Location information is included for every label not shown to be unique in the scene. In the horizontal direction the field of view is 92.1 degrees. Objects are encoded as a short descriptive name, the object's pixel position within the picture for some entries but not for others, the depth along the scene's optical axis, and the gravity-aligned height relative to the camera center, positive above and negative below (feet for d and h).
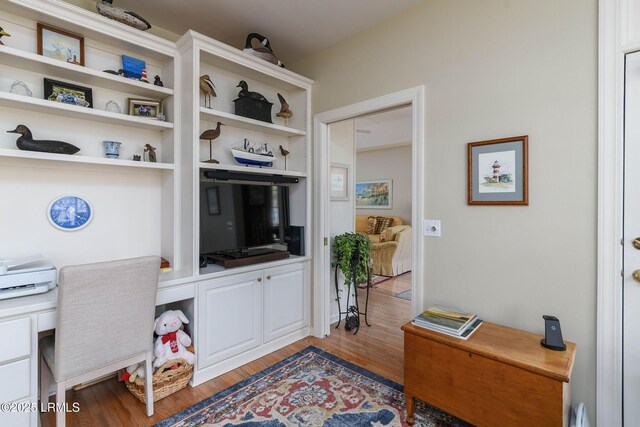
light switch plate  7.10 -0.41
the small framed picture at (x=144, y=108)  7.51 +2.52
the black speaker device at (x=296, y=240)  9.91 -0.98
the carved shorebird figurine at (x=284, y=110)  9.77 +3.20
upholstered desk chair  5.16 -2.05
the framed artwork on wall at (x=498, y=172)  5.95 +0.78
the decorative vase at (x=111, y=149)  7.07 +1.40
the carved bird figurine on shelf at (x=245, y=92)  8.69 +3.35
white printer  5.36 -1.23
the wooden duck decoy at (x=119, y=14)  6.64 +4.29
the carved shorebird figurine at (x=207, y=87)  7.72 +3.15
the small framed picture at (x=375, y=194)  22.82 +1.22
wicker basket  6.61 -3.76
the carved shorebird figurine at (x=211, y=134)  8.04 +1.99
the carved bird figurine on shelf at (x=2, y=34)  5.77 +3.34
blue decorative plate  6.70 -0.08
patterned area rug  6.07 -4.14
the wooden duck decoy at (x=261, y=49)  8.48 +4.51
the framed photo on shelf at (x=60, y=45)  6.31 +3.48
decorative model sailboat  8.63 +1.59
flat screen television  7.93 -0.16
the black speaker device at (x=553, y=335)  5.01 -2.06
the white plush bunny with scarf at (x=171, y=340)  6.84 -2.98
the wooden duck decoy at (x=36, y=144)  5.89 +1.29
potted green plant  10.25 -1.62
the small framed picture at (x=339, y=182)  11.42 +1.08
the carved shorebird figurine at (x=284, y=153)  10.24 +1.90
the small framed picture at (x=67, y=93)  6.45 +2.52
